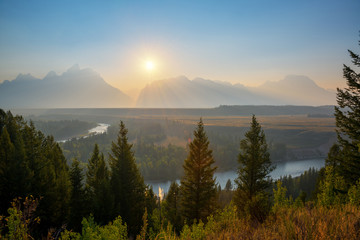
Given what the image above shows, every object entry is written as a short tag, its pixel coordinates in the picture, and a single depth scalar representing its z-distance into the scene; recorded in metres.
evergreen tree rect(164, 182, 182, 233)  32.28
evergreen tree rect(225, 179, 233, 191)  94.93
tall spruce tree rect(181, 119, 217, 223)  24.00
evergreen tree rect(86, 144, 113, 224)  25.08
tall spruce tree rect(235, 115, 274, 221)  24.73
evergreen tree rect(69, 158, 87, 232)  25.11
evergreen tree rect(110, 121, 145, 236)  28.03
